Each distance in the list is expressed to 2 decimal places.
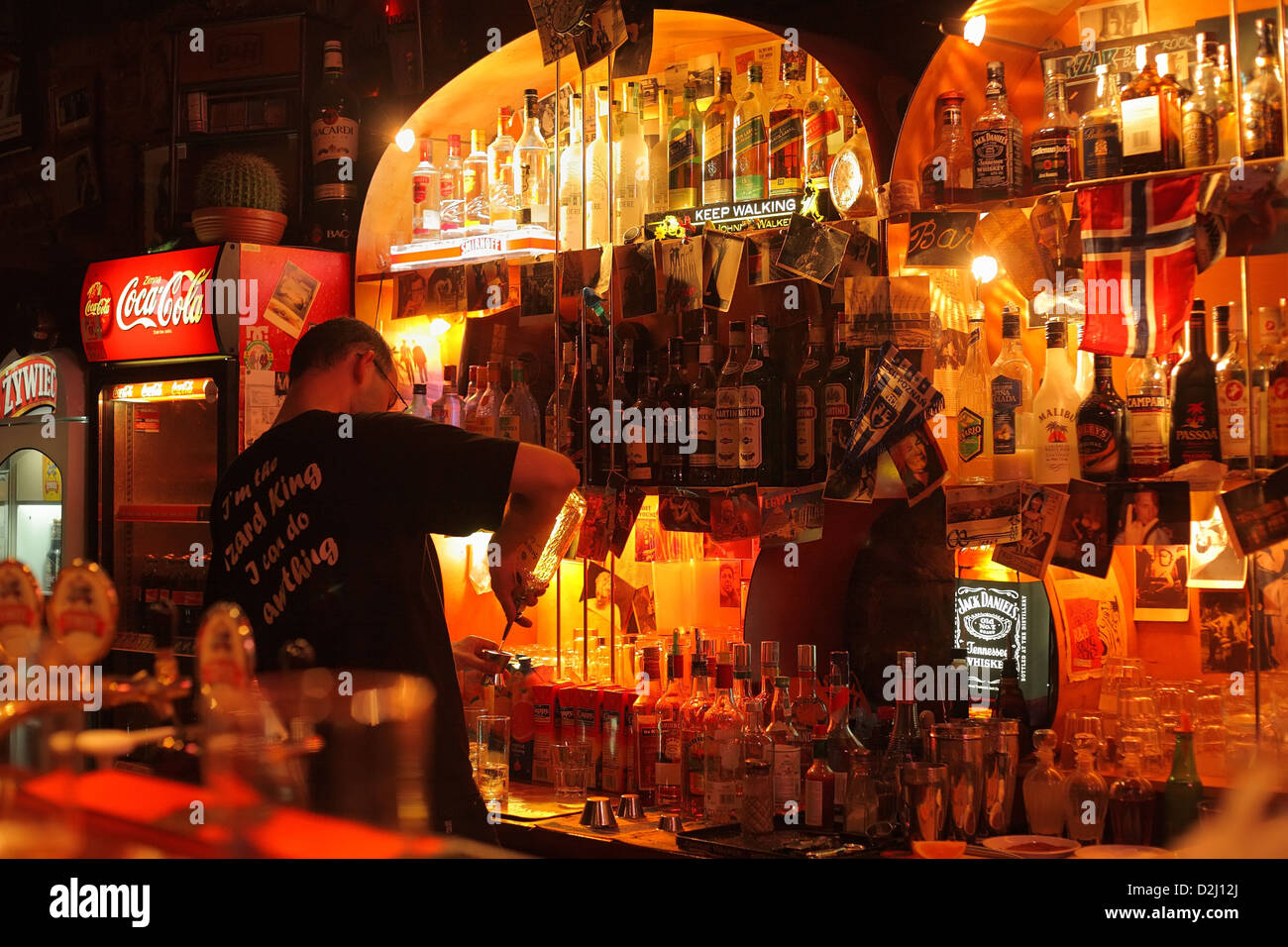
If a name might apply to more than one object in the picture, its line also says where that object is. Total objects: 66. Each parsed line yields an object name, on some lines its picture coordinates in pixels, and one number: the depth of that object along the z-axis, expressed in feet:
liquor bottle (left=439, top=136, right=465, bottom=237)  12.23
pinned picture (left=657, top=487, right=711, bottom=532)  10.41
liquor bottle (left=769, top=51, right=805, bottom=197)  10.34
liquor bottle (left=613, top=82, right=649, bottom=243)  11.66
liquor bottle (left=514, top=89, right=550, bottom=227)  11.78
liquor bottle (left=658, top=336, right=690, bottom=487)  10.41
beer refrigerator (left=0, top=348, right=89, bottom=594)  14.52
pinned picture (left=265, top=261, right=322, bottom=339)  12.80
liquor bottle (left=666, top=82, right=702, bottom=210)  11.15
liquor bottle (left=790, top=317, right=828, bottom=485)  9.77
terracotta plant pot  12.95
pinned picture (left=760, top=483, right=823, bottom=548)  9.70
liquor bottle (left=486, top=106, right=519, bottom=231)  11.94
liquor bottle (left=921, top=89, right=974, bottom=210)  9.09
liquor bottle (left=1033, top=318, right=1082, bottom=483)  8.65
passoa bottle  8.29
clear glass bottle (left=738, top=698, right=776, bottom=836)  8.75
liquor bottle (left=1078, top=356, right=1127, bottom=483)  8.49
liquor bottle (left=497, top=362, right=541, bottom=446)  11.74
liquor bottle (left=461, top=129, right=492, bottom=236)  12.12
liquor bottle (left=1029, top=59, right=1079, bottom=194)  8.61
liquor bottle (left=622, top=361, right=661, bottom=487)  10.55
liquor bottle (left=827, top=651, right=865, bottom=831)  8.86
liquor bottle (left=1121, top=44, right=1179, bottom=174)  8.20
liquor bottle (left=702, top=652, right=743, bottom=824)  9.14
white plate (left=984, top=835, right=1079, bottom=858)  7.80
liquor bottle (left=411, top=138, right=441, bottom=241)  12.59
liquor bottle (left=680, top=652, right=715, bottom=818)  9.54
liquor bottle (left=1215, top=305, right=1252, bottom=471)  8.13
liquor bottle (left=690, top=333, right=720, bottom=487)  10.29
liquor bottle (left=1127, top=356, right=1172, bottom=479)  8.34
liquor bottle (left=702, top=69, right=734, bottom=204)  10.93
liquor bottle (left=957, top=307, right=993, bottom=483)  9.14
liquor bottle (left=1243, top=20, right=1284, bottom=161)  8.02
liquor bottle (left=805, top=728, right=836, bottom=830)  8.81
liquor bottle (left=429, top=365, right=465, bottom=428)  12.46
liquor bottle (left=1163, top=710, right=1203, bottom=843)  8.10
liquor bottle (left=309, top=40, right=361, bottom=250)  13.15
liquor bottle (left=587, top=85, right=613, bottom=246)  11.68
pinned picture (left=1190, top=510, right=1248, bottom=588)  8.93
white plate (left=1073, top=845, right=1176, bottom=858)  7.47
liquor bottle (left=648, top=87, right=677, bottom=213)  11.49
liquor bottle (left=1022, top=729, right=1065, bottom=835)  8.30
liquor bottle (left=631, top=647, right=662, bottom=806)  10.00
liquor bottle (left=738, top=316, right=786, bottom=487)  9.97
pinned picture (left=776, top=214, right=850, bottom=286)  9.30
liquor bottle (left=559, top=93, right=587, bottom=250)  11.58
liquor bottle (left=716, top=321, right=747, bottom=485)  10.12
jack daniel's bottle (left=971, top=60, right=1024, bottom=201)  8.80
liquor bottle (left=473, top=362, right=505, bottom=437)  12.07
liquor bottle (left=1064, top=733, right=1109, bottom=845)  8.21
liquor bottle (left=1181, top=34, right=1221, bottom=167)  8.14
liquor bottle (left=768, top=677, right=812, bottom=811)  8.82
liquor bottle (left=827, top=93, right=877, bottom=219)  9.63
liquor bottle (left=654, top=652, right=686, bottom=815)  9.81
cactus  13.14
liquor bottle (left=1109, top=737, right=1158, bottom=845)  8.18
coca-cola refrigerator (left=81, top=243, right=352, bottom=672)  12.71
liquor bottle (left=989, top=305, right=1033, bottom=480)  8.85
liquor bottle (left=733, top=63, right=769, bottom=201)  10.62
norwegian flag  8.05
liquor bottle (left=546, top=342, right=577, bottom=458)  11.05
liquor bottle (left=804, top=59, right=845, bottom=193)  10.19
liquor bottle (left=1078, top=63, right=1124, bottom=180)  8.41
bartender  7.98
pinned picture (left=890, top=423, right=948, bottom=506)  8.91
